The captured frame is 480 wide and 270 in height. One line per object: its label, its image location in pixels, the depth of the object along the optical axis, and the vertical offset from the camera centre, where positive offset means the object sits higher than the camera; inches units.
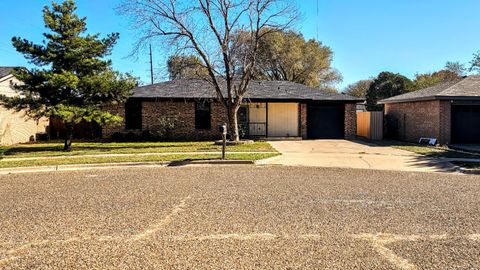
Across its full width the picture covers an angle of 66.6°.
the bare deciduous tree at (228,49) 692.1 +150.6
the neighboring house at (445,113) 723.4 +22.2
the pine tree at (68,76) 601.9 +82.7
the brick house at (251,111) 855.1 +32.6
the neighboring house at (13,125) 776.9 +1.2
